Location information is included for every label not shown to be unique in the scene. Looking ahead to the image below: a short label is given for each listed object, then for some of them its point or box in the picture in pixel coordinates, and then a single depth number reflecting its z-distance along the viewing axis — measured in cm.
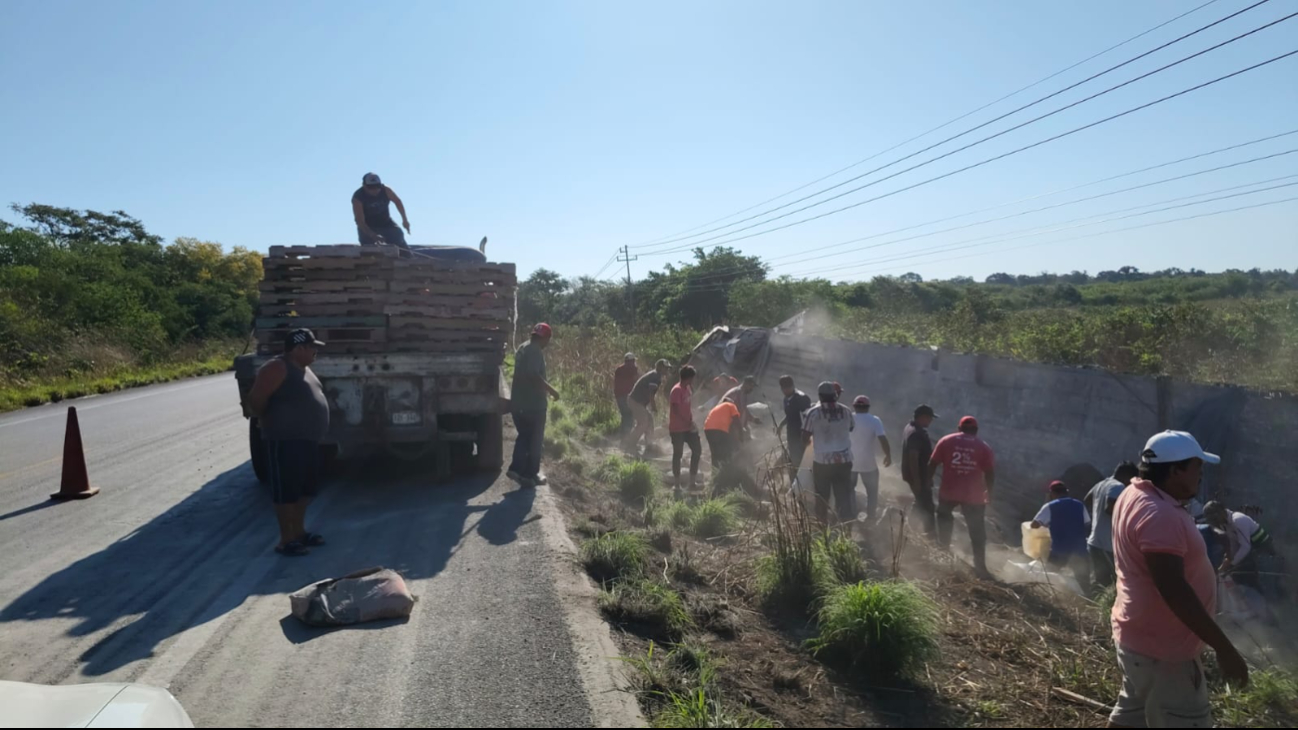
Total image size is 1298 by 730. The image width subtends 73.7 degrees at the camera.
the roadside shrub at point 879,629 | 450
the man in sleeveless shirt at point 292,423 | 587
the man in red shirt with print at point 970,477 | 780
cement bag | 469
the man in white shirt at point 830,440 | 823
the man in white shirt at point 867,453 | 882
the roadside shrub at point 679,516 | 810
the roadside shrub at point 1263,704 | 424
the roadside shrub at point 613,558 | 580
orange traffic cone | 800
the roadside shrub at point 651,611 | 489
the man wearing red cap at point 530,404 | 852
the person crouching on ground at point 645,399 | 1246
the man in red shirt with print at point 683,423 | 1087
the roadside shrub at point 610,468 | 1039
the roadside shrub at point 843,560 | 602
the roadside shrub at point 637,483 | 976
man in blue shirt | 762
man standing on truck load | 955
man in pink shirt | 330
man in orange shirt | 1036
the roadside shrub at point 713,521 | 786
